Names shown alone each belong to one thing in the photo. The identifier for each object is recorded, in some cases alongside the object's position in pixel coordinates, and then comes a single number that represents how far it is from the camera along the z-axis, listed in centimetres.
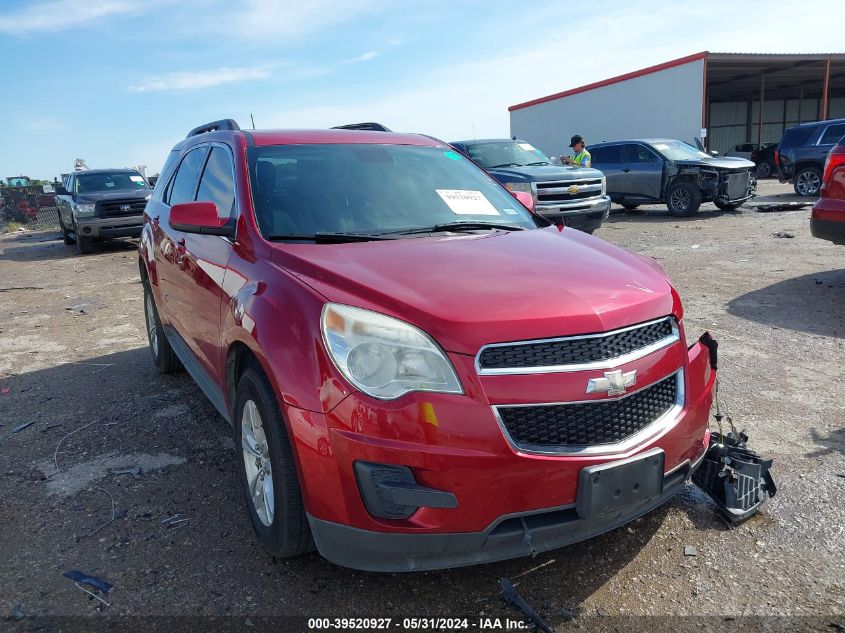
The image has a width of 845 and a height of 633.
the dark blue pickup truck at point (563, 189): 1145
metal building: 2572
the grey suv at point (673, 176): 1446
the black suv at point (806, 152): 1703
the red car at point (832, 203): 657
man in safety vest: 1411
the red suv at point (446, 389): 216
